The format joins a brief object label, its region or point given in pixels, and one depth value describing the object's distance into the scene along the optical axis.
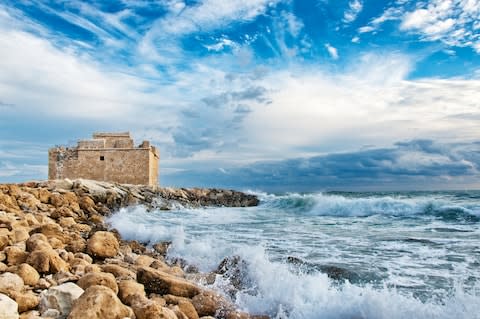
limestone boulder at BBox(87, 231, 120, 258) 5.66
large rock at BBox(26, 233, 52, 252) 4.56
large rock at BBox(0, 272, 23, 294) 3.25
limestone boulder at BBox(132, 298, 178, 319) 3.12
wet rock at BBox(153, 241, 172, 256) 7.58
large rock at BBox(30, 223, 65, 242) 5.99
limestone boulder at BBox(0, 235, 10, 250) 4.76
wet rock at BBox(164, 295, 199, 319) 3.70
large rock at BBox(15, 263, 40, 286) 3.71
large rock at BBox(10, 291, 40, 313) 3.09
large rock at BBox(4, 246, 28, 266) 4.35
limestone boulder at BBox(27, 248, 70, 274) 4.15
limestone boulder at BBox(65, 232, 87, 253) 5.68
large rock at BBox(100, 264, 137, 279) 4.48
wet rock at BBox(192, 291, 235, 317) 3.92
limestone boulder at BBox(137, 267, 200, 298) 4.18
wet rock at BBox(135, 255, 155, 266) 5.69
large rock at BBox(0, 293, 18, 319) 2.73
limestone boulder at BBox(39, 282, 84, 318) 3.11
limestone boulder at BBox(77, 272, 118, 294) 3.58
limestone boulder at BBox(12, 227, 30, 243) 5.30
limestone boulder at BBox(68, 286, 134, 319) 2.87
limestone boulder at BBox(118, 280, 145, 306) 3.50
